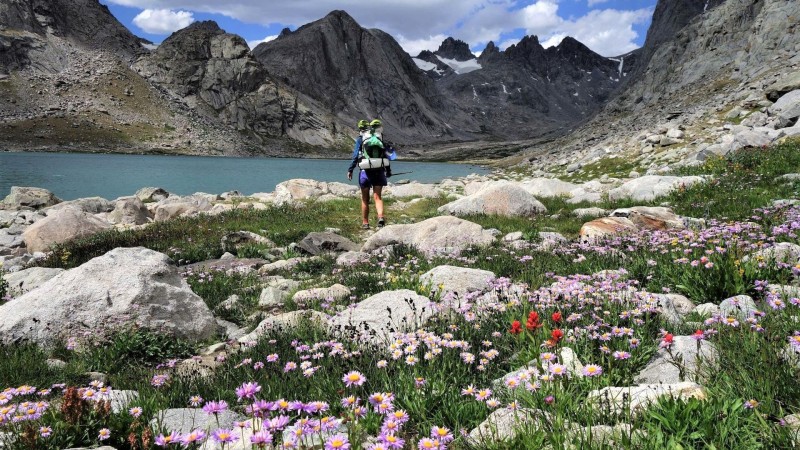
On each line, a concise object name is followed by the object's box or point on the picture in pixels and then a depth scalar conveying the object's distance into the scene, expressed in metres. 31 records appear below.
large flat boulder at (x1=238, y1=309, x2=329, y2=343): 5.25
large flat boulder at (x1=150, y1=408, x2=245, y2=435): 3.05
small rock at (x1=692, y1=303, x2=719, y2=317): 4.59
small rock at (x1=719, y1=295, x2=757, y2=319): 4.21
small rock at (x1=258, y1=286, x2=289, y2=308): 7.15
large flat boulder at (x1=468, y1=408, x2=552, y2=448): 2.52
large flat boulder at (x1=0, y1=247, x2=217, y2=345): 5.71
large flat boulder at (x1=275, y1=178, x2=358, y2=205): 28.14
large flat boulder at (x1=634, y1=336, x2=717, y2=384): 3.22
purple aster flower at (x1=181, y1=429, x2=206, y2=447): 2.30
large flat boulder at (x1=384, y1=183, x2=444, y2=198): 26.19
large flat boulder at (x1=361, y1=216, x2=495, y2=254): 10.25
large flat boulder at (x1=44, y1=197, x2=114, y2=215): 25.50
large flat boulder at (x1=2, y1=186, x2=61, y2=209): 27.26
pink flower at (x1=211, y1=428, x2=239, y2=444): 2.09
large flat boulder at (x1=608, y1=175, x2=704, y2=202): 15.39
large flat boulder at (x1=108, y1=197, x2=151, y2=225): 20.97
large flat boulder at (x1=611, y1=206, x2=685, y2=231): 10.37
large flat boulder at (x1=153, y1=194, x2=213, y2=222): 20.22
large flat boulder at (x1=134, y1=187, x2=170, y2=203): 30.55
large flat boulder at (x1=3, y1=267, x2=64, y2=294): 8.40
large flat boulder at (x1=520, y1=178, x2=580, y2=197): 21.82
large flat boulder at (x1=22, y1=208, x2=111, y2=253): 14.71
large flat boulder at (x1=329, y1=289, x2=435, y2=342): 4.77
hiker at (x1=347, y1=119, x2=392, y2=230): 15.10
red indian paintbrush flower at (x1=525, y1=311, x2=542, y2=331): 2.66
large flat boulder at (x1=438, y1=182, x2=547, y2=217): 15.78
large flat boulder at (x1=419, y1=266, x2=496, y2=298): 6.00
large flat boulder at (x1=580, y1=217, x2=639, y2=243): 9.52
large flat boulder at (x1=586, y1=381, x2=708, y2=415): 2.67
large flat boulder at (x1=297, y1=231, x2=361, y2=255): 11.56
